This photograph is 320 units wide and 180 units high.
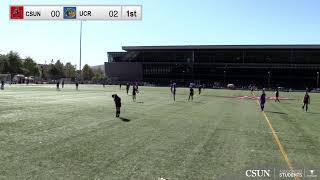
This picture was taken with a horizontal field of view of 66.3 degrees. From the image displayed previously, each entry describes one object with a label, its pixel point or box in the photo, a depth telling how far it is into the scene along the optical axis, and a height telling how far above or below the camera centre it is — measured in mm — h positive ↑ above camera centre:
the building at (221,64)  90542 +6801
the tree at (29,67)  99504 +5534
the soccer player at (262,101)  19972 -1554
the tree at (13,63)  90542 +6412
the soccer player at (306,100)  20679 -1502
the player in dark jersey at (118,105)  13948 -1373
